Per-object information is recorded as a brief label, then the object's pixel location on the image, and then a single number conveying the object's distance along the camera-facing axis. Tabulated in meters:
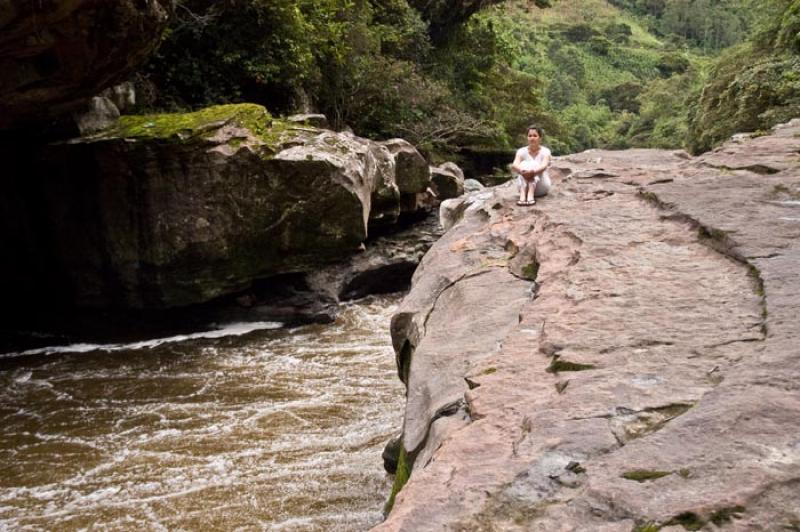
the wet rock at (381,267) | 12.13
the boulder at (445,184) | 15.81
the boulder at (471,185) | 19.45
